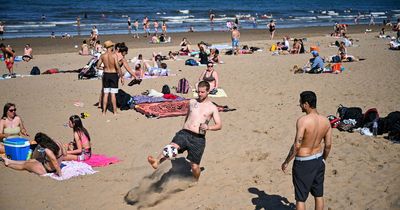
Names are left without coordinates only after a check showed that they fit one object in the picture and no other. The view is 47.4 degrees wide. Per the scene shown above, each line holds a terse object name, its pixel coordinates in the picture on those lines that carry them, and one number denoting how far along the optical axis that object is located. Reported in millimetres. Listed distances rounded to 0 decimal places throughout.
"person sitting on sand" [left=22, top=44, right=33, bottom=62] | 21141
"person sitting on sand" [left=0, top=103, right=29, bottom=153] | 8773
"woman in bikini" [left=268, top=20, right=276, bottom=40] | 31203
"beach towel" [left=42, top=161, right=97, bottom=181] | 7281
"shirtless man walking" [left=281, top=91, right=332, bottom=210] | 5008
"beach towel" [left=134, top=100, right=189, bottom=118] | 10898
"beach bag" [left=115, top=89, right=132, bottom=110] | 11633
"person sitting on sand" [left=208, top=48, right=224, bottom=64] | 19250
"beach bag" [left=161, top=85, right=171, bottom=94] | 13188
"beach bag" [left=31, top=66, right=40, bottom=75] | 17281
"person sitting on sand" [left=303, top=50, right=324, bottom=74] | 16547
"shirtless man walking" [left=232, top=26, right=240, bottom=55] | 22439
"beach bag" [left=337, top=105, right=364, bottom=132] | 9406
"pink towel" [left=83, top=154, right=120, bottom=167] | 7793
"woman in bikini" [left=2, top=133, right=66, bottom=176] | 7230
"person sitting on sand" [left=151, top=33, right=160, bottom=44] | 29266
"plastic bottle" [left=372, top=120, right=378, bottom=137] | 9047
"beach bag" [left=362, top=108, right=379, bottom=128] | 9242
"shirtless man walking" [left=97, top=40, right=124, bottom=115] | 10809
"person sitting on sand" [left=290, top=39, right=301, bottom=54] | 22569
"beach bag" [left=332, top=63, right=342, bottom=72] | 16622
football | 6453
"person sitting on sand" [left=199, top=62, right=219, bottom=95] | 12445
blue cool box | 7738
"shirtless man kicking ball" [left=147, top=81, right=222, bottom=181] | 6602
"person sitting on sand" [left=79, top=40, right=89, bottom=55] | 23031
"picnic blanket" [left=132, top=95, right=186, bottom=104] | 12112
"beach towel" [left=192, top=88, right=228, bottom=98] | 13070
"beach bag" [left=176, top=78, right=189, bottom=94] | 13546
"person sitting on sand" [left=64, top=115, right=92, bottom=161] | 7922
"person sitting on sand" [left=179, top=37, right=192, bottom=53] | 22812
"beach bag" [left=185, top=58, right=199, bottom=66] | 19005
